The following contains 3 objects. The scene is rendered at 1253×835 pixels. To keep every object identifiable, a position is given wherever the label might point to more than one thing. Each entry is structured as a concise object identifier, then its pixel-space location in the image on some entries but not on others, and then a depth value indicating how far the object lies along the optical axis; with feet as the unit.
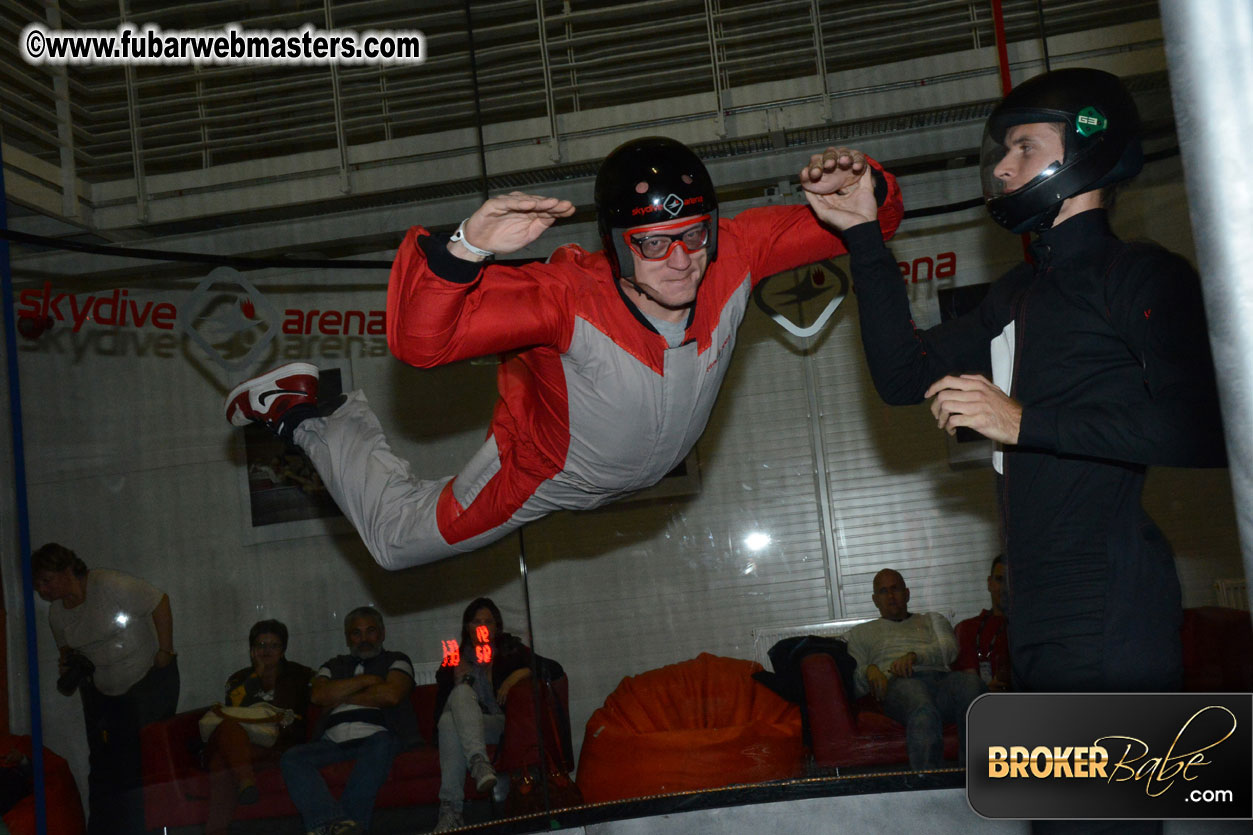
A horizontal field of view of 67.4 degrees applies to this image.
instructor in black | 5.20
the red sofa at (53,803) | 11.27
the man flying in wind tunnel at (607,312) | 6.53
